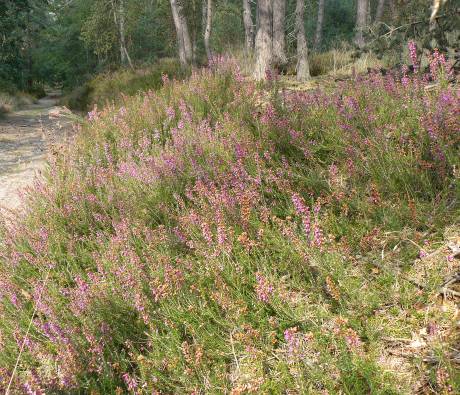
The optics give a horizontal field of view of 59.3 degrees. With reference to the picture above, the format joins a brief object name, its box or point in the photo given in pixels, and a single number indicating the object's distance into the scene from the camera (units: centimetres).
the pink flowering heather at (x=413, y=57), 337
